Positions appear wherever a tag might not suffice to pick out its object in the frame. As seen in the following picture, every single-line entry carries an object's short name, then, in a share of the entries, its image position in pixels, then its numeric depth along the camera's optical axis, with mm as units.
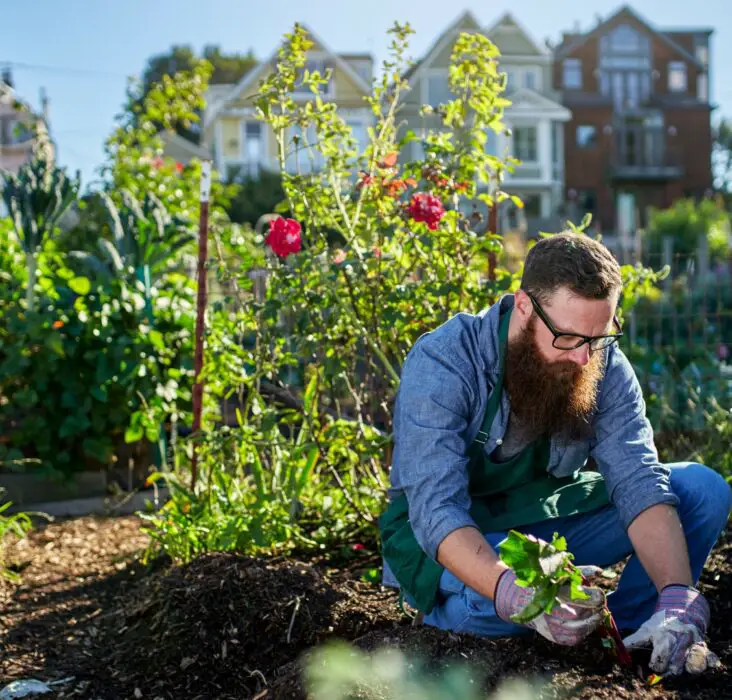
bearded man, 2160
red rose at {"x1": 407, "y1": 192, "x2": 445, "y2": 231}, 3295
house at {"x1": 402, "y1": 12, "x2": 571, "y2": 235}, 29828
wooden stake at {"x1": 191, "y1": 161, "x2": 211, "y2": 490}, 3805
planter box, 4867
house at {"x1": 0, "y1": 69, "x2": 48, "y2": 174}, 33469
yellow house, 28609
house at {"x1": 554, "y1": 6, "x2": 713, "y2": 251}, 34156
